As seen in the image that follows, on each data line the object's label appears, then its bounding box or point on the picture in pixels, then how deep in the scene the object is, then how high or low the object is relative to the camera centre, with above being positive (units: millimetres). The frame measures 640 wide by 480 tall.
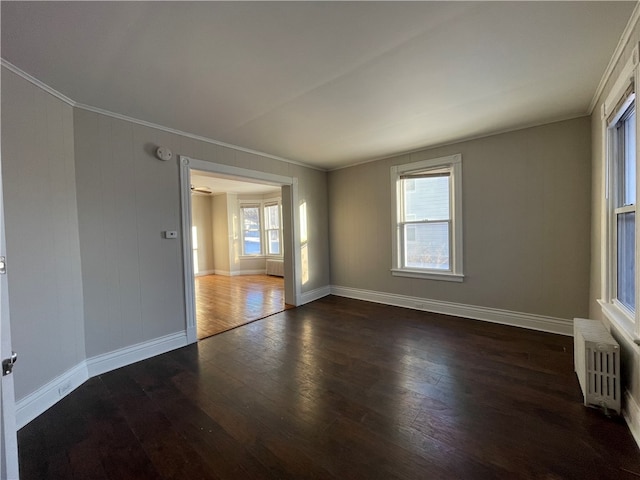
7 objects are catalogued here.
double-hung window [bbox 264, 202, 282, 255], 8148 +191
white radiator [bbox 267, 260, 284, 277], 7892 -974
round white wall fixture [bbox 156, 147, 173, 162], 2941 +915
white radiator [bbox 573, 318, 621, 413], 1816 -984
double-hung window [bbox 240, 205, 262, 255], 8414 +149
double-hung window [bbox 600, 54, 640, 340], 1851 +149
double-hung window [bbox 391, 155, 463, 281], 3863 +179
